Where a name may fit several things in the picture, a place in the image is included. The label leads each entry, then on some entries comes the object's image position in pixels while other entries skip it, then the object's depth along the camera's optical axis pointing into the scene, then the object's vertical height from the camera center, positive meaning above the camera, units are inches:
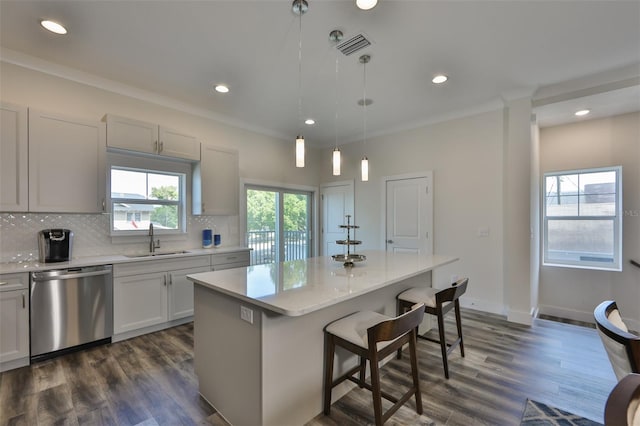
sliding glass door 192.2 -7.9
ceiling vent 95.4 +59.3
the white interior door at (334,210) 217.3 +2.3
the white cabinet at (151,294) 118.0 -36.3
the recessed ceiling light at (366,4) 77.6 +58.5
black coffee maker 108.8 -11.9
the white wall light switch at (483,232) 154.0 -10.8
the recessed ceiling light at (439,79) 122.0 +59.3
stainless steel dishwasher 99.9 -36.0
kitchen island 62.7 -30.3
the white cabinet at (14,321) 93.6 -36.1
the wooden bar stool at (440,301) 91.3 -30.8
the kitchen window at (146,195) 134.3 +9.6
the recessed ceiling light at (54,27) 89.0 +60.8
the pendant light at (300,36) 80.5 +59.8
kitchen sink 135.7 -19.9
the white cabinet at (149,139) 122.2 +35.6
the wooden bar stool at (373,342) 62.0 -32.1
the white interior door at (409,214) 176.1 -0.9
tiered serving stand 99.1 -16.7
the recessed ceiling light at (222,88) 132.1 +60.0
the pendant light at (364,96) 108.1 +59.6
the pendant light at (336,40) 93.0 +59.5
